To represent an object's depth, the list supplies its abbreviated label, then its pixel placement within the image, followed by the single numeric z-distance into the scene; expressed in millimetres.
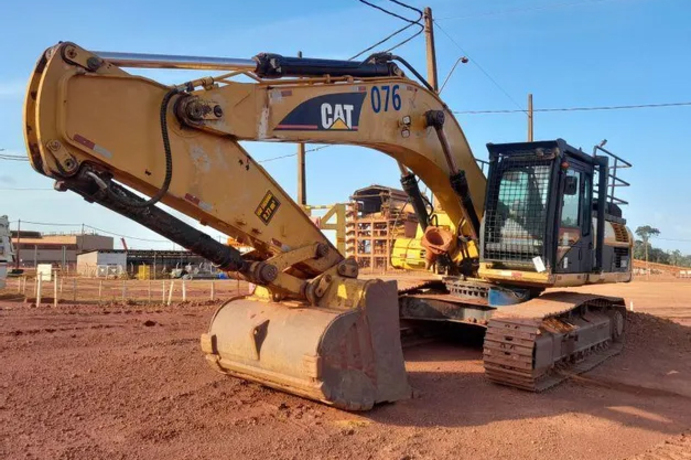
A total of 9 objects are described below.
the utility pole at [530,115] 26125
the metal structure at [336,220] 12406
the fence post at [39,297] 16275
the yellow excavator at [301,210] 4344
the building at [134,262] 43594
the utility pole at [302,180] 19469
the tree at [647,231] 111369
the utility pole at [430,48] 15852
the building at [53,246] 67312
